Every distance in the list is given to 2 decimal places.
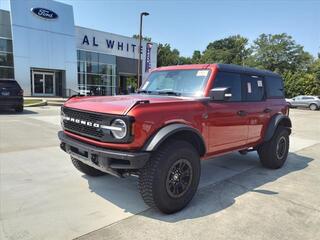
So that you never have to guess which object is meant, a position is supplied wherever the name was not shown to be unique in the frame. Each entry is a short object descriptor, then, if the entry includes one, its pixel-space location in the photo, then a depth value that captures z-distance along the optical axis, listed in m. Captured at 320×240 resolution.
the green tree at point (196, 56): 86.11
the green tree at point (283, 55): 52.03
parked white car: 29.98
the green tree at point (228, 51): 80.50
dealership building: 24.61
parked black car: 14.49
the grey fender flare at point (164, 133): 3.40
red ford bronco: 3.41
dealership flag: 33.42
